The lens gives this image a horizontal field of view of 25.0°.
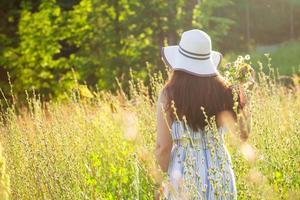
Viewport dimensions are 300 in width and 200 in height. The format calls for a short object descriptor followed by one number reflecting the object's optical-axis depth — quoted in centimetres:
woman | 373
